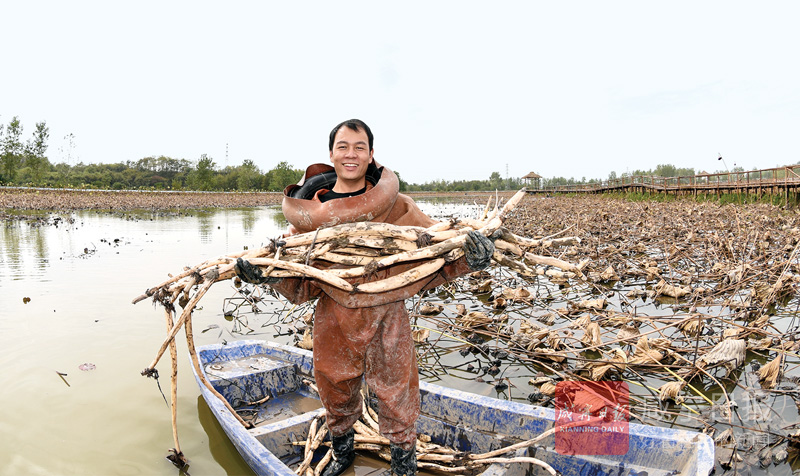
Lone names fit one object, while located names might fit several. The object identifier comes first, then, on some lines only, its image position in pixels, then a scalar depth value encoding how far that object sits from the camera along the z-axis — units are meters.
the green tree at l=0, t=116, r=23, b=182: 49.25
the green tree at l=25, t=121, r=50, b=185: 50.62
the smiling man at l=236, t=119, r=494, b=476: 2.35
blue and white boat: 2.54
